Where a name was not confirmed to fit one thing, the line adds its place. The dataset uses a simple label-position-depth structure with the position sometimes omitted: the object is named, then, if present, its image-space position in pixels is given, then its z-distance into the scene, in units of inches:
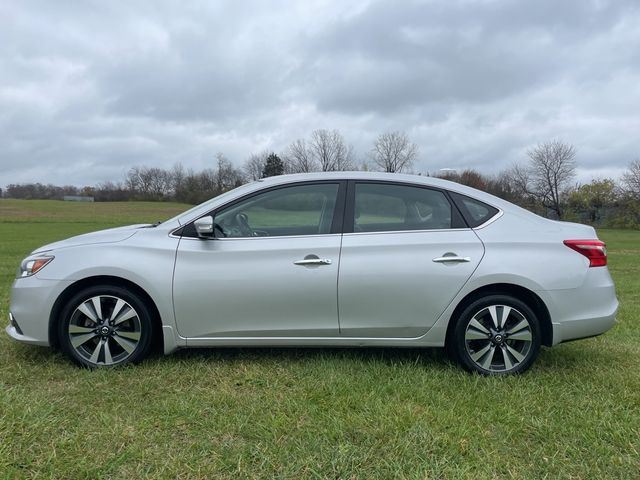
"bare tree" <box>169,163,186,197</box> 3041.3
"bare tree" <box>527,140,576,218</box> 2657.5
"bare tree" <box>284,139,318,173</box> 2194.3
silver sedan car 137.9
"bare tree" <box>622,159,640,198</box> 2320.4
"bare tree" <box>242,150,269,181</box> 2642.7
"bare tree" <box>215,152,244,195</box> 2596.0
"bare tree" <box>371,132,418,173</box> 2169.0
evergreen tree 2210.5
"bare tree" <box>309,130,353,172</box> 2251.5
